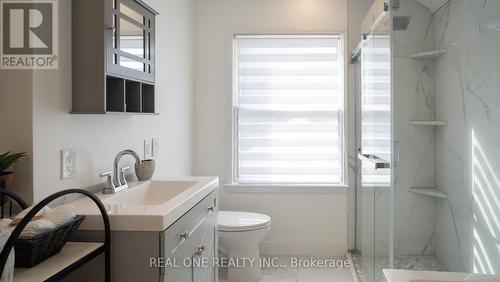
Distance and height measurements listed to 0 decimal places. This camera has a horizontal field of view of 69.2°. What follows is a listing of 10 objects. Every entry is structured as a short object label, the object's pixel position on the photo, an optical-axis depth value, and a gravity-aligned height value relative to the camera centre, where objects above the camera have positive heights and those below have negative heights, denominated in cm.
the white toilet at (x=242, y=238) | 258 -73
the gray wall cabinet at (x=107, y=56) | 145 +35
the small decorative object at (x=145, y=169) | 199 -18
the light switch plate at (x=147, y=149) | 222 -7
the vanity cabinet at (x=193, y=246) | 130 -47
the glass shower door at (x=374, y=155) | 195 -11
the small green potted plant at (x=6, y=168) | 115 -10
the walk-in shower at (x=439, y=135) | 148 +1
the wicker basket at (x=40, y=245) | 90 -28
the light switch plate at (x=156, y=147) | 236 -7
